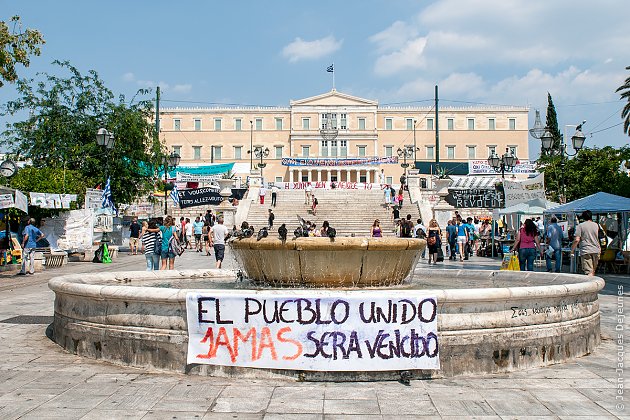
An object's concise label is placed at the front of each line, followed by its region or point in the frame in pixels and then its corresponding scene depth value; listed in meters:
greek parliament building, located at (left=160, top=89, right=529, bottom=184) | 85.06
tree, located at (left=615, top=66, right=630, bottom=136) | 27.97
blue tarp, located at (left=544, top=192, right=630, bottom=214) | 15.48
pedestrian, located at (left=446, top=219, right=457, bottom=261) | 21.42
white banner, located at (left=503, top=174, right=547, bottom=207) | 20.77
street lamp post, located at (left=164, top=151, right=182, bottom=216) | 27.30
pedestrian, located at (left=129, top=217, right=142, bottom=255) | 24.78
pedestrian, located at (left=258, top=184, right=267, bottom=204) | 37.75
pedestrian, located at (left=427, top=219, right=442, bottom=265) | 18.52
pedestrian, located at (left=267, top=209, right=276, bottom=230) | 30.59
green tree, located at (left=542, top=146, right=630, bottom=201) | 36.97
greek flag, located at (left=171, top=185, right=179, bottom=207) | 32.98
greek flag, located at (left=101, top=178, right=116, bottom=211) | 20.88
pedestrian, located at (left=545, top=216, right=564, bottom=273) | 15.17
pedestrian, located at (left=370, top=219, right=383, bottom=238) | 17.70
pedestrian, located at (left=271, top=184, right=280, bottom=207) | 37.33
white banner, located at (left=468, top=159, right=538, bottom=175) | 60.94
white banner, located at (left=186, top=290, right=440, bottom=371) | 5.32
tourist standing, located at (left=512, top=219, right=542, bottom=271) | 12.98
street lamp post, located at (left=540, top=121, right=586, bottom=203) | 19.15
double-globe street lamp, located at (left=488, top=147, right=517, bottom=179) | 24.00
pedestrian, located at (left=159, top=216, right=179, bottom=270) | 12.79
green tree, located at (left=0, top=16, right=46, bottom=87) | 13.99
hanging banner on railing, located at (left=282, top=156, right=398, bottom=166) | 65.58
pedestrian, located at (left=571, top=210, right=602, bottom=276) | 12.08
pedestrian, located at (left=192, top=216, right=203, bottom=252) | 26.20
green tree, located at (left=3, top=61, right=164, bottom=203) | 25.67
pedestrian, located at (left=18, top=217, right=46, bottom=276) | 15.15
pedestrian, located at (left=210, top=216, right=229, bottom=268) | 14.87
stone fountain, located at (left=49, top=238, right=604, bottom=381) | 5.33
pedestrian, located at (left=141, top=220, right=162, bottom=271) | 12.66
